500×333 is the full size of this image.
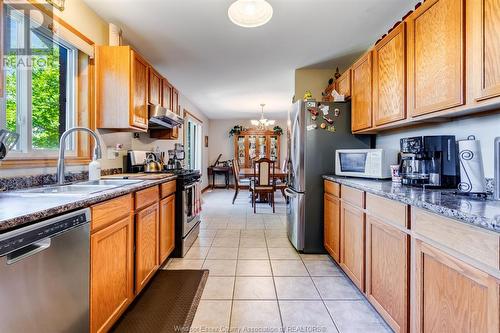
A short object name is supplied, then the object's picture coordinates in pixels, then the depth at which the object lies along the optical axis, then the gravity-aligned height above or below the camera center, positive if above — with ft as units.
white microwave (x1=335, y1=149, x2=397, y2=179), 7.18 +0.09
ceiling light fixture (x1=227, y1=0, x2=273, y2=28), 5.64 +3.45
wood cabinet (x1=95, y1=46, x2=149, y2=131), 7.61 +2.36
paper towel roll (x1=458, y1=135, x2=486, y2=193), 4.42 -0.04
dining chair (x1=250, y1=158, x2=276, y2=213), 16.58 -0.89
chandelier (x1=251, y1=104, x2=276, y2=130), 21.98 +3.87
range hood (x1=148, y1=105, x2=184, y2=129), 9.24 +1.89
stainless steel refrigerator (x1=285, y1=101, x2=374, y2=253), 9.25 +0.38
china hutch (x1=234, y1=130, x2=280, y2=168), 28.25 +2.18
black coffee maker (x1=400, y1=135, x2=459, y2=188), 5.29 +0.10
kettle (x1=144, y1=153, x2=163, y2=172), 10.09 +0.02
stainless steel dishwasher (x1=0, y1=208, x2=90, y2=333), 2.86 -1.44
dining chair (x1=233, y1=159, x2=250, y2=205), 19.32 -1.37
